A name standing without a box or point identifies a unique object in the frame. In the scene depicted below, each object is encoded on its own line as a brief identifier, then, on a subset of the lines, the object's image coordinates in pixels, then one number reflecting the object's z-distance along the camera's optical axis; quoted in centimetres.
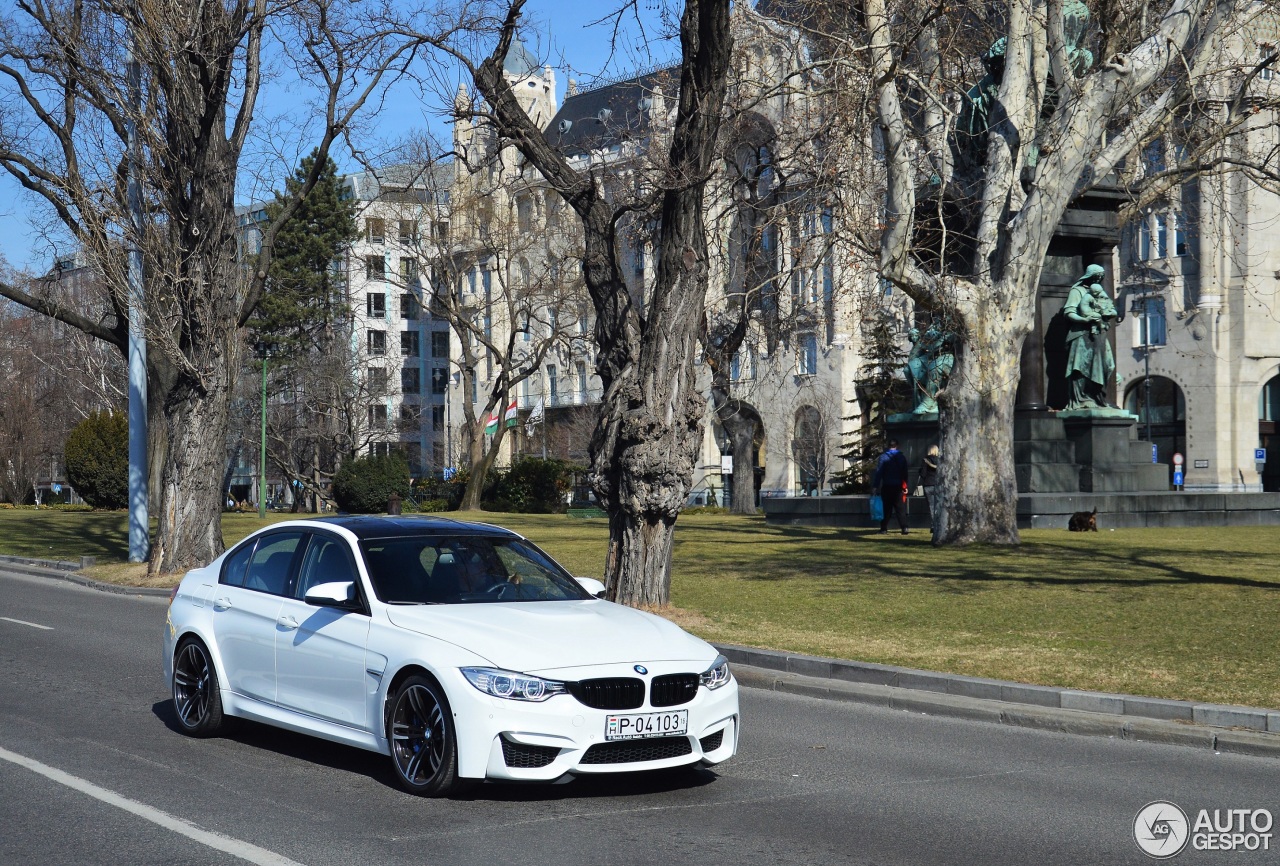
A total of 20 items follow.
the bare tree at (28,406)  6769
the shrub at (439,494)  5559
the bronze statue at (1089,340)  2786
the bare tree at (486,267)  4862
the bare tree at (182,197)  2180
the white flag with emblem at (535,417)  8301
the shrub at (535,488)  5175
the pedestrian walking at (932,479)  2314
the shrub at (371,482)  4778
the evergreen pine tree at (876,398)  4369
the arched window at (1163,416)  6794
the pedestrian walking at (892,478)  2669
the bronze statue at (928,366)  2836
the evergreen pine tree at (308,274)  7300
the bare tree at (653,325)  1541
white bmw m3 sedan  689
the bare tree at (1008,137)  2050
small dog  2569
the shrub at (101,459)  4688
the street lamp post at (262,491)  4394
